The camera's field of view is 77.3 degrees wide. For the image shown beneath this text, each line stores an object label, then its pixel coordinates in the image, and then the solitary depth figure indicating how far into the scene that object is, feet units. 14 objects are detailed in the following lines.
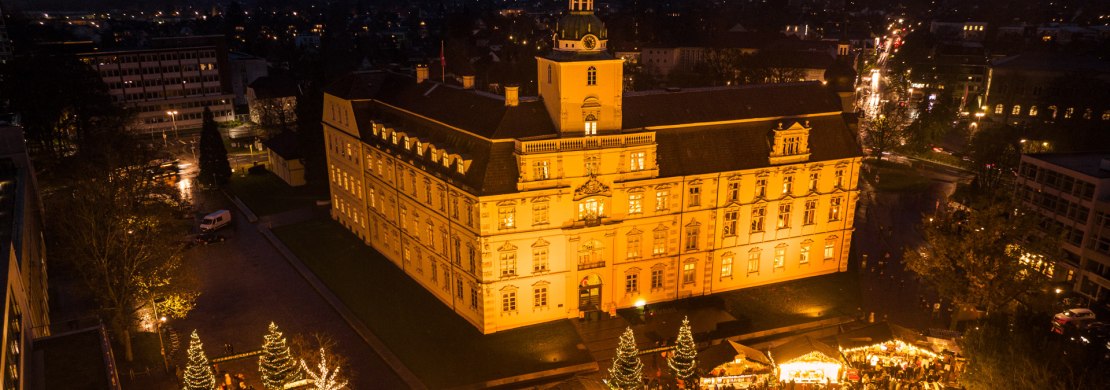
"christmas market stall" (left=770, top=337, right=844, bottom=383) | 128.26
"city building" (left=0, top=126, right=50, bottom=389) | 97.76
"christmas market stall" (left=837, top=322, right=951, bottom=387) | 129.59
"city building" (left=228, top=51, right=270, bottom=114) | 473.67
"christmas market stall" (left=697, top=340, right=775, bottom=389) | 129.29
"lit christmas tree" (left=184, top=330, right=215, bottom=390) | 121.08
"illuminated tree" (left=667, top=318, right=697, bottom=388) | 129.29
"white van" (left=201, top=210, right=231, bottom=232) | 228.63
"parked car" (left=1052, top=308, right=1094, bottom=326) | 158.20
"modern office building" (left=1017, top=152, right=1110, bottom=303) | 172.24
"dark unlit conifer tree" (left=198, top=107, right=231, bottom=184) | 274.16
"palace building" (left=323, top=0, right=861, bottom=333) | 157.07
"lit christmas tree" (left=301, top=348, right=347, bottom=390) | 116.35
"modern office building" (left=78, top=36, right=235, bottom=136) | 398.01
